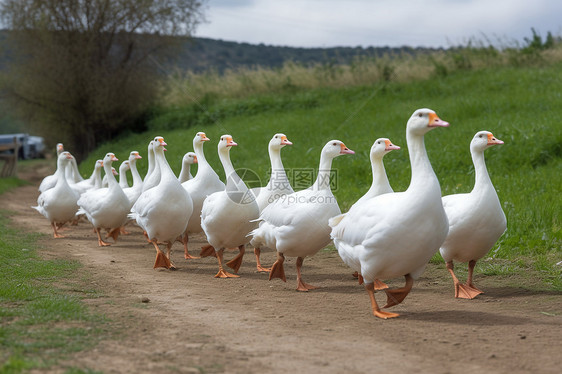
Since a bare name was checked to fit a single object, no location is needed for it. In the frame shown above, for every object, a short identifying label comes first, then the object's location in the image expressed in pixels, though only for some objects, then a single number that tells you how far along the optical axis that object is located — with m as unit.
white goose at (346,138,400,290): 8.34
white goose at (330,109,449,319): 5.66
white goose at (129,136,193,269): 9.26
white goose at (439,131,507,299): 6.83
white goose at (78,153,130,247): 11.89
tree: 28.77
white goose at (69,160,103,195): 15.34
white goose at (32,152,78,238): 13.09
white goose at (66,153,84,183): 17.36
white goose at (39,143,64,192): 16.79
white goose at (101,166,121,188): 15.44
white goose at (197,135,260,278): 8.63
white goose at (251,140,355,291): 7.51
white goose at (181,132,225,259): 10.81
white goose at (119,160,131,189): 15.22
